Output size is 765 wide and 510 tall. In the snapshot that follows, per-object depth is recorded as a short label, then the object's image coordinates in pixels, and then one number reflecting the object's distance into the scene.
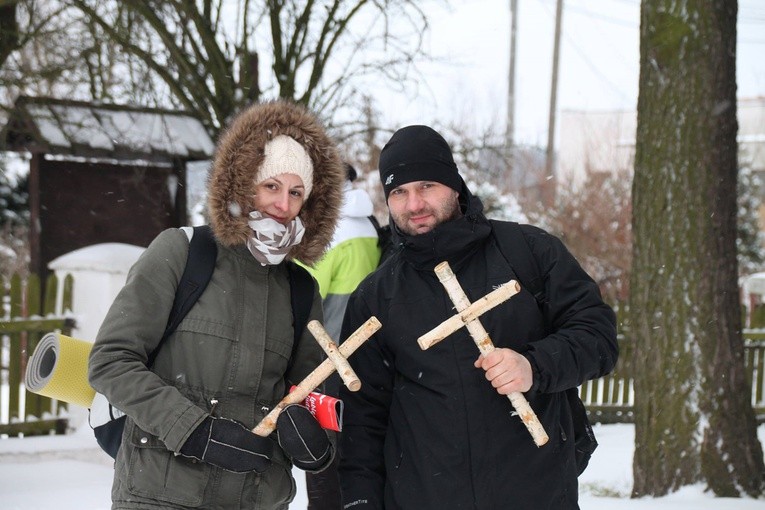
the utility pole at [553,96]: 20.31
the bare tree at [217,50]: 8.13
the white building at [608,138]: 19.27
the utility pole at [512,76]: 25.19
